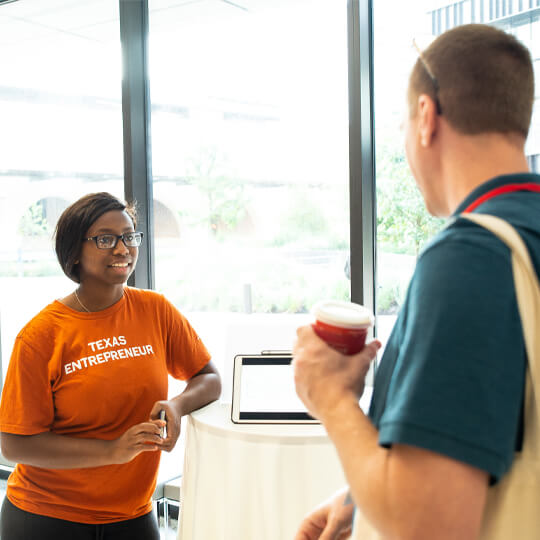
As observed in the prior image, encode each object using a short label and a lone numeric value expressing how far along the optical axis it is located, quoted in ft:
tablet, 6.17
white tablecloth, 5.66
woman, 5.87
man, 2.00
